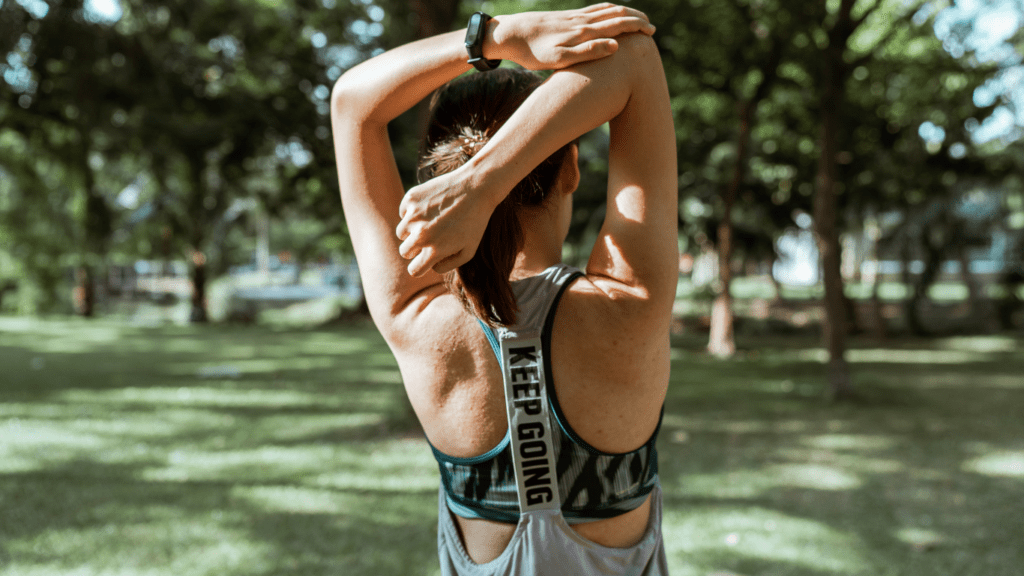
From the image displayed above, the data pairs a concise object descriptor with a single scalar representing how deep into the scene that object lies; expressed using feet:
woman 3.32
